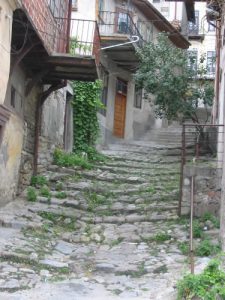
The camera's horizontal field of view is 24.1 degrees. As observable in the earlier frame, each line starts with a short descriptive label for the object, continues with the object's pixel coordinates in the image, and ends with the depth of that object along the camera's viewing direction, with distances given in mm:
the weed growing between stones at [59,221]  10242
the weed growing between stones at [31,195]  11578
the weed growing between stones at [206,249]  8172
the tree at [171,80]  17734
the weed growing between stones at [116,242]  9312
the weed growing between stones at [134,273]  7547
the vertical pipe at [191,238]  6939
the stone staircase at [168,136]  20625
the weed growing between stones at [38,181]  12570
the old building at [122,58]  18656
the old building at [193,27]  19922
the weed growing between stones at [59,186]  12738
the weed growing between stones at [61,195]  12148
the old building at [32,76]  8492
